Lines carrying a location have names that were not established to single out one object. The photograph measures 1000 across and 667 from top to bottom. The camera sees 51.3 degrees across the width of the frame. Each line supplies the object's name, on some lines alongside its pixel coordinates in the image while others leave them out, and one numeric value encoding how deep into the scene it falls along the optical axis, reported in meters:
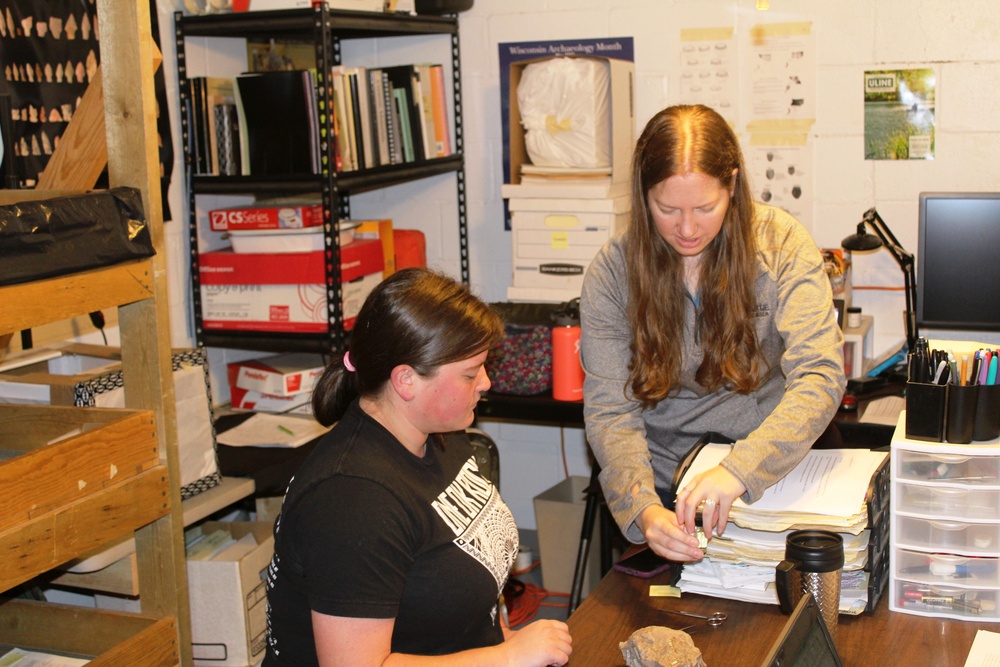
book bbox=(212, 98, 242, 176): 2.99
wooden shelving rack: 1.66
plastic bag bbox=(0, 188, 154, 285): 1.62
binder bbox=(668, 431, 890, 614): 1.52
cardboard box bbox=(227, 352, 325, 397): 3.09
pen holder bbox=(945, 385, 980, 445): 1.50
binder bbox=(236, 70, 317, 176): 2.84
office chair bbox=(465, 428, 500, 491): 2.67
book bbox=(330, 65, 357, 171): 2.90
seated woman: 1.30
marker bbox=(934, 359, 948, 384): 1.54
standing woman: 1.73
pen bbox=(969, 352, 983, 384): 1.52
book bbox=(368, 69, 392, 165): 3.08
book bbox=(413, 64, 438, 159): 3.28
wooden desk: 1.41
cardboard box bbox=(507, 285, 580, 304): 3.13
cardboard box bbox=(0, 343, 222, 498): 2.14
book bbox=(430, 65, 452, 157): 3.35
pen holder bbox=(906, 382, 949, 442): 1.52
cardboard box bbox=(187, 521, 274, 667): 2.54
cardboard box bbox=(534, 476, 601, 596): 3.18
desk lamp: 2.76
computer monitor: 2.72
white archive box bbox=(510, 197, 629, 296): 3.06
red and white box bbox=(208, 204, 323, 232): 2.94
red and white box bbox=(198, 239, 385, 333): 2.95
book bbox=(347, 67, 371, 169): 2.97
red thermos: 2.81
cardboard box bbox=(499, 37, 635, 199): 3.04
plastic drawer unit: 1.50
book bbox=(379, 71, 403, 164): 3.14
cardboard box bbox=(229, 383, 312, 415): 3.11
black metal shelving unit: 2.81
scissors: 1.50
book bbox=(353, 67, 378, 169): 3.01
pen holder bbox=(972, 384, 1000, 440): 1.50
